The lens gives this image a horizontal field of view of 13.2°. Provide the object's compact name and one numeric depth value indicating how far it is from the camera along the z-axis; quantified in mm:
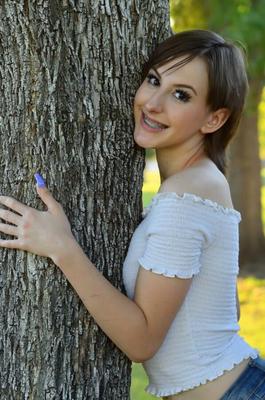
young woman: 3128
